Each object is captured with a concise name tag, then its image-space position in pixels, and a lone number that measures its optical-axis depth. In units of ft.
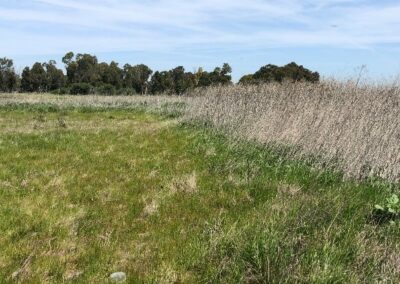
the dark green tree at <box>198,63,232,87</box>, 229.04
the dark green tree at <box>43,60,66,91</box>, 337.31
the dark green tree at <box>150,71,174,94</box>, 291.54
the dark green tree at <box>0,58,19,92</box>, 305.12
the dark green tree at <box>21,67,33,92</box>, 325.83
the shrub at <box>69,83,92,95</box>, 273.75
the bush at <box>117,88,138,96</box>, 235.20
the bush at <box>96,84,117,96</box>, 245.57
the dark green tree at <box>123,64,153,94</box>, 338.54
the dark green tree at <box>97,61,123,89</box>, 339.57
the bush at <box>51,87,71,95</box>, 279.69
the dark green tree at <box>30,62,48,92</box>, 327.06
